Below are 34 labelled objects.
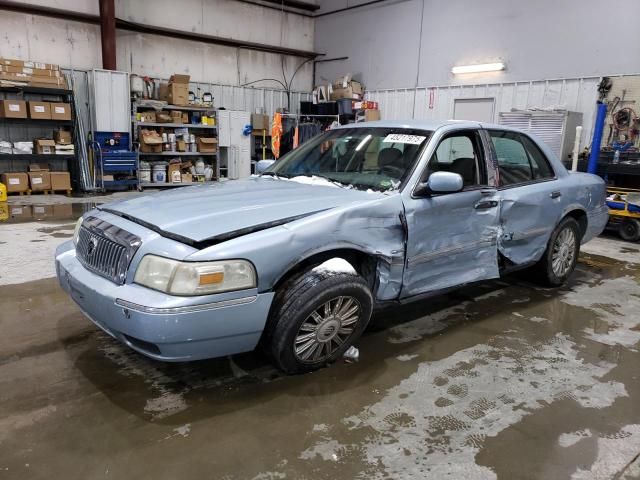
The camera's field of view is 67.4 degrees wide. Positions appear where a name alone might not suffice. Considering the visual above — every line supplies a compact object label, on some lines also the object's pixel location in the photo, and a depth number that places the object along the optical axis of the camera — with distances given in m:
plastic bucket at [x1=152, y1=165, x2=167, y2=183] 11.06
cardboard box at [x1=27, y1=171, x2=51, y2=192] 9.55
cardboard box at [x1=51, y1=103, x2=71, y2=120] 9.49
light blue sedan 2.21
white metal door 10.75
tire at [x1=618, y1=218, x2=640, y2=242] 6.73
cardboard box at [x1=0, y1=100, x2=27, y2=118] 9.03
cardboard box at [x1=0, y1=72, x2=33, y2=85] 9.12
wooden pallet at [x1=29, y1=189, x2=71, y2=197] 9.79
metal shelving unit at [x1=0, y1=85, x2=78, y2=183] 9.43
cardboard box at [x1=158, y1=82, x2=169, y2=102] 11.22
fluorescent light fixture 10.58
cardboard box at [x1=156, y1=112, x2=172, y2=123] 10.92
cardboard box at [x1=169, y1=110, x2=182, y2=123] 11.12
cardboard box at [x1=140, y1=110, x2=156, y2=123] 10.74
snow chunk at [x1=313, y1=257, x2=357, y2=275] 2.57
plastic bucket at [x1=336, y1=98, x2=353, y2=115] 12.91
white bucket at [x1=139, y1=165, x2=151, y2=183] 10.84
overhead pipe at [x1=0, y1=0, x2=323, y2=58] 9.91
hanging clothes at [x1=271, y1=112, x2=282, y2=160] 11.95
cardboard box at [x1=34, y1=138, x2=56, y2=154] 9.57
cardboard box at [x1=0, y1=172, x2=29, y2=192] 9.24
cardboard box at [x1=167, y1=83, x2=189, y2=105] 10.95
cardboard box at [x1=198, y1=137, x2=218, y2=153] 11.57
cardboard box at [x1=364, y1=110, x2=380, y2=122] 12.75
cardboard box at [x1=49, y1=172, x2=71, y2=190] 9.74
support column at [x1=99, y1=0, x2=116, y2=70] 10.37
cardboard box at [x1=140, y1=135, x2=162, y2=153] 10.68
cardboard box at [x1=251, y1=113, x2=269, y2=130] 12.76
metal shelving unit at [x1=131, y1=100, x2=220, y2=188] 10.68
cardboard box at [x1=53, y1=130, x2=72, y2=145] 9.76
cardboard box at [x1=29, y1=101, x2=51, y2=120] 9.27
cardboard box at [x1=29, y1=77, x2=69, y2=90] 9.31
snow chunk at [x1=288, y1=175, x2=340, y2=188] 3.15
